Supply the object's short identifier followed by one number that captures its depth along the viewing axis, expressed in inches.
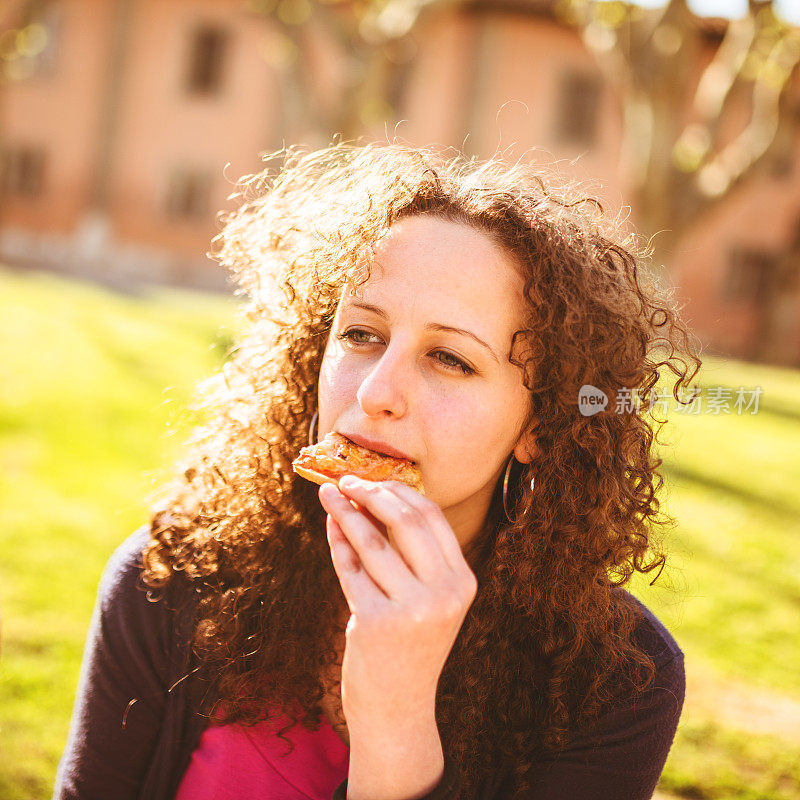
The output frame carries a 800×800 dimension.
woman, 42.4
